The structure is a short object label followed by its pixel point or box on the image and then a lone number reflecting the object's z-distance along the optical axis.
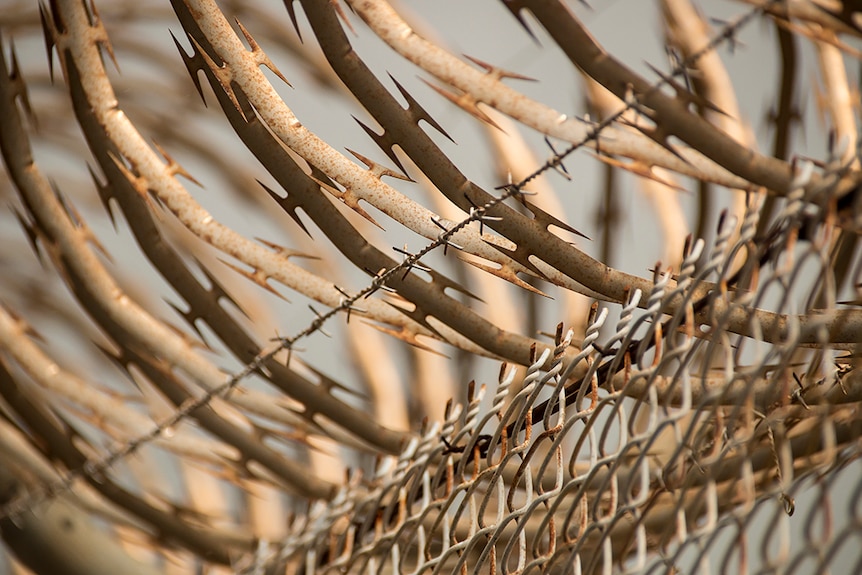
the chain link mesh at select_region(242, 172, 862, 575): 4.17
